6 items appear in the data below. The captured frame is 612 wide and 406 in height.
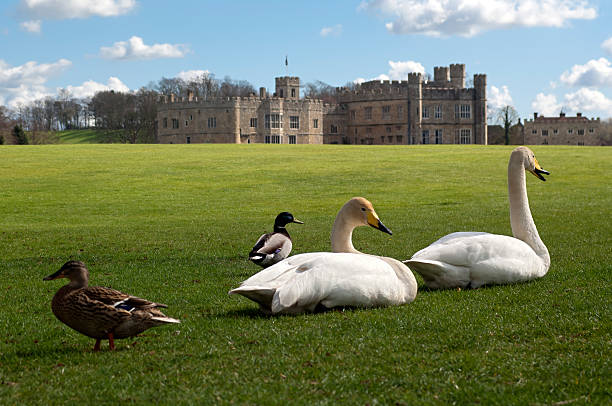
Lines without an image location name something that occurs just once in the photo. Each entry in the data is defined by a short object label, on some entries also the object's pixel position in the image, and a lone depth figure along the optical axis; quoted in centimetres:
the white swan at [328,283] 781
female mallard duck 649
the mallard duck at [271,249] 1109
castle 10788
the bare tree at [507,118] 11450
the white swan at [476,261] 946
